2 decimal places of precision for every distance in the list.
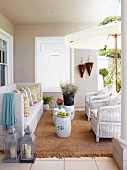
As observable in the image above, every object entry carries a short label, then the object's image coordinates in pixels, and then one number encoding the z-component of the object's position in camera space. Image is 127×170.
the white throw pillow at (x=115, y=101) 2.48
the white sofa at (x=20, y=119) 2.04
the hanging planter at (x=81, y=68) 4.49
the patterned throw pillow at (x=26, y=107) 2.49
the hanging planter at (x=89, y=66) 4.50
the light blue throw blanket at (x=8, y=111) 1.99
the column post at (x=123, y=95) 1.62
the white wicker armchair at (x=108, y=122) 2.24
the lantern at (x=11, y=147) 1.82
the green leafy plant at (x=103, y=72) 4.65
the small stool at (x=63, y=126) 2.41
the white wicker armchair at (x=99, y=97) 3.37
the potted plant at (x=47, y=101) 4.23
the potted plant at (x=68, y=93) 3.25
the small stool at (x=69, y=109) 3.21
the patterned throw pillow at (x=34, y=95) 3.43
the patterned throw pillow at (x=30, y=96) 3.23
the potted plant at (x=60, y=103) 2.94
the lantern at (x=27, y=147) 1.82
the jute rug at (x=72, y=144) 1.97
